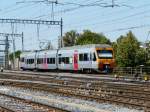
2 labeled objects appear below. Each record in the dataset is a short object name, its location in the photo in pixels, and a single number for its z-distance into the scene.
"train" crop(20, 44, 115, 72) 47.62
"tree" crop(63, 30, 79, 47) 128.62
